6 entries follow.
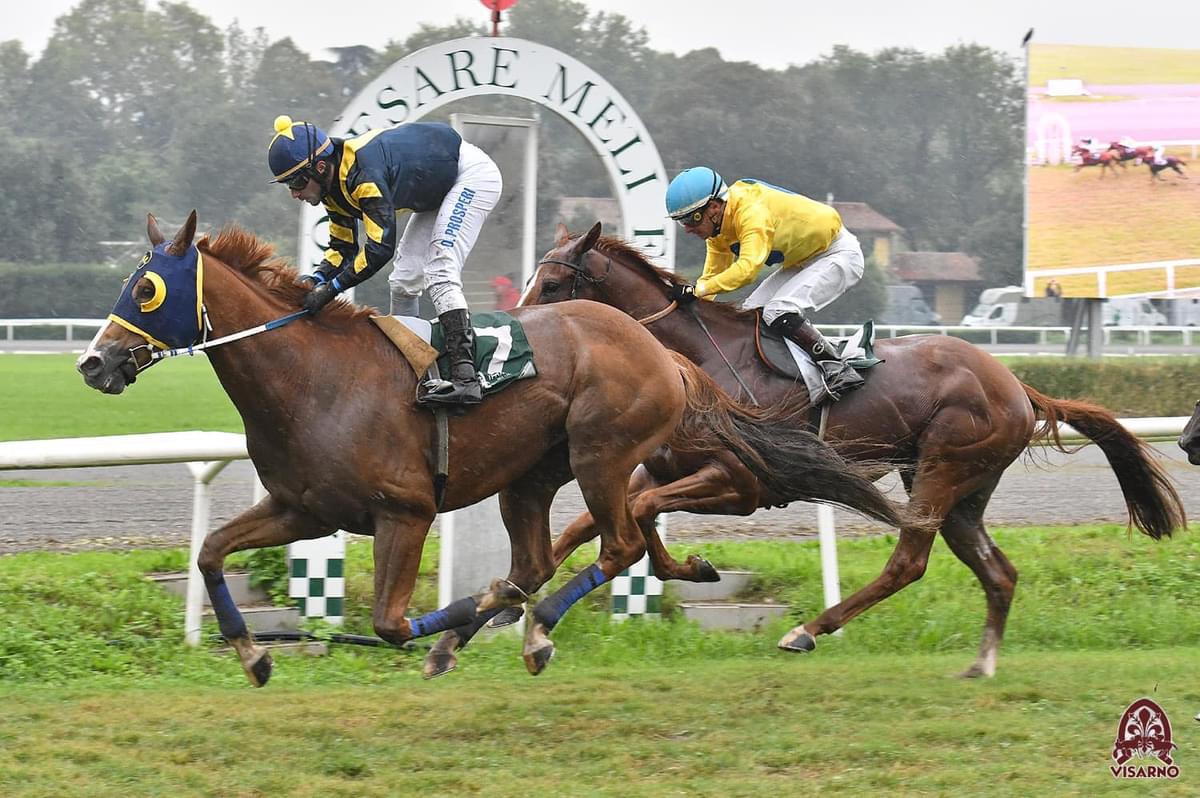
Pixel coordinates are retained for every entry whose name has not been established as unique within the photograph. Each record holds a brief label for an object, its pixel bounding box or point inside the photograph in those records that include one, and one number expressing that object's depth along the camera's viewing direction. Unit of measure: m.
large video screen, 33.72
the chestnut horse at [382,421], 8.94
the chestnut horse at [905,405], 11.92
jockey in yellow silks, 11.78
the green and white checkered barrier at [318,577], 12.39
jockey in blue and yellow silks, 9.37
